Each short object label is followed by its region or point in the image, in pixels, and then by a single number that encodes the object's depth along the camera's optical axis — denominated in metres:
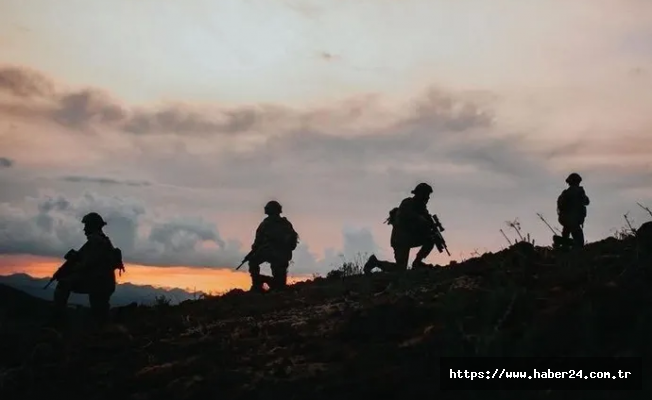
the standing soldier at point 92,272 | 14.53
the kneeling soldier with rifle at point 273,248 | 19.42
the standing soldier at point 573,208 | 17.72
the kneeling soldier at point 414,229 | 18.11
